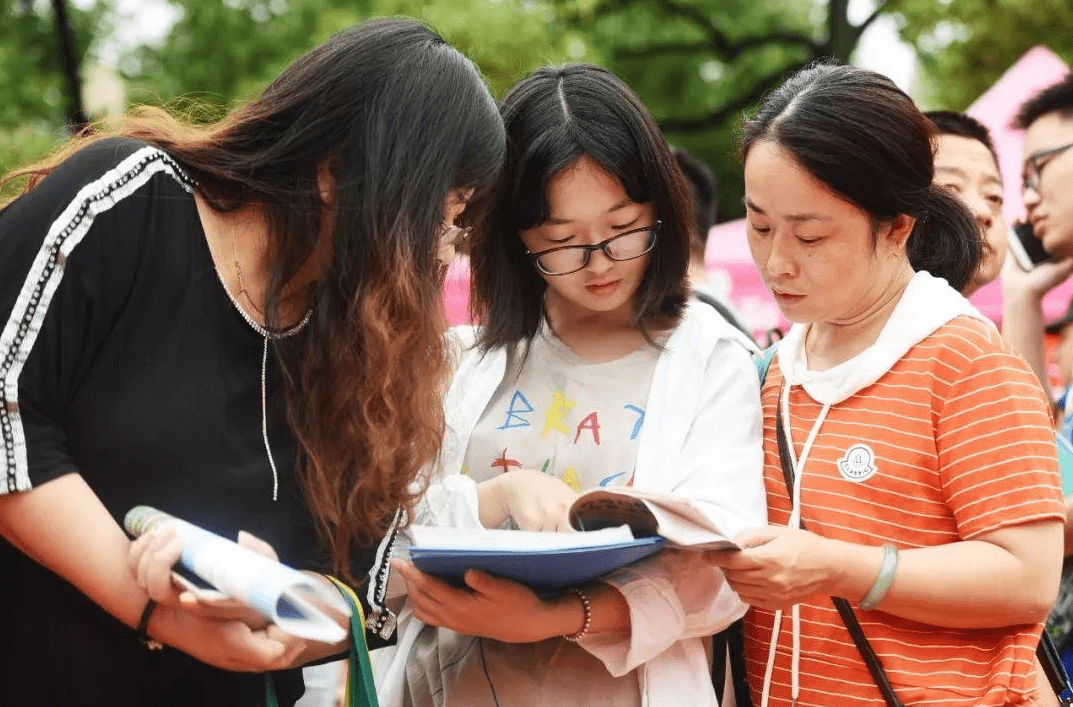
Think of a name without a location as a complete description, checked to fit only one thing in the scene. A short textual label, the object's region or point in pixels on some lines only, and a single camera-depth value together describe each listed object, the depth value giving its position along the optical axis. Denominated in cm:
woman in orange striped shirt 199
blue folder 178
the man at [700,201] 453
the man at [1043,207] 352
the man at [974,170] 343
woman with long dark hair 167
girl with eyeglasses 209
